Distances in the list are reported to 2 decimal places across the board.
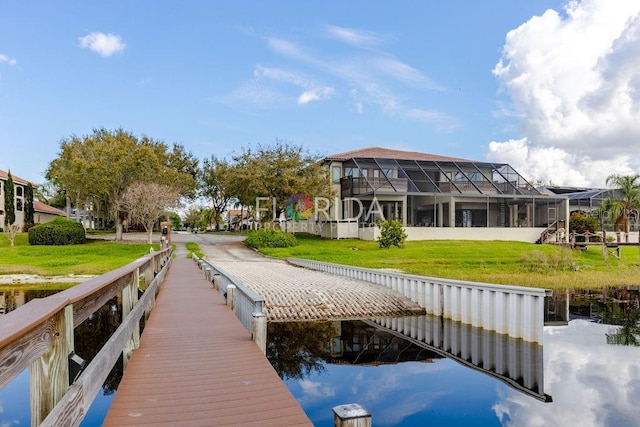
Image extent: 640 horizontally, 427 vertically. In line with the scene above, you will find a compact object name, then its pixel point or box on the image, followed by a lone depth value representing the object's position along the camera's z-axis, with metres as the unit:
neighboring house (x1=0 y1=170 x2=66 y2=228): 44.28
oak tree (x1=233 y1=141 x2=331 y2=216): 33.34
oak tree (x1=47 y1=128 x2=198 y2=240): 32.72
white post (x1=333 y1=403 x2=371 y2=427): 2.66
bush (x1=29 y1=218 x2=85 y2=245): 31.80
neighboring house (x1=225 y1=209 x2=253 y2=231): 65.98
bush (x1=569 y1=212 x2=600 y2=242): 34.53
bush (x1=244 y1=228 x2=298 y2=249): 30.55
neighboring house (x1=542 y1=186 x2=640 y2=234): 40.12
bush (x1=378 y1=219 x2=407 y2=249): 27.67
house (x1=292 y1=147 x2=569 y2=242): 34.53
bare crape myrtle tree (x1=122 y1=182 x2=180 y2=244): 31.34
